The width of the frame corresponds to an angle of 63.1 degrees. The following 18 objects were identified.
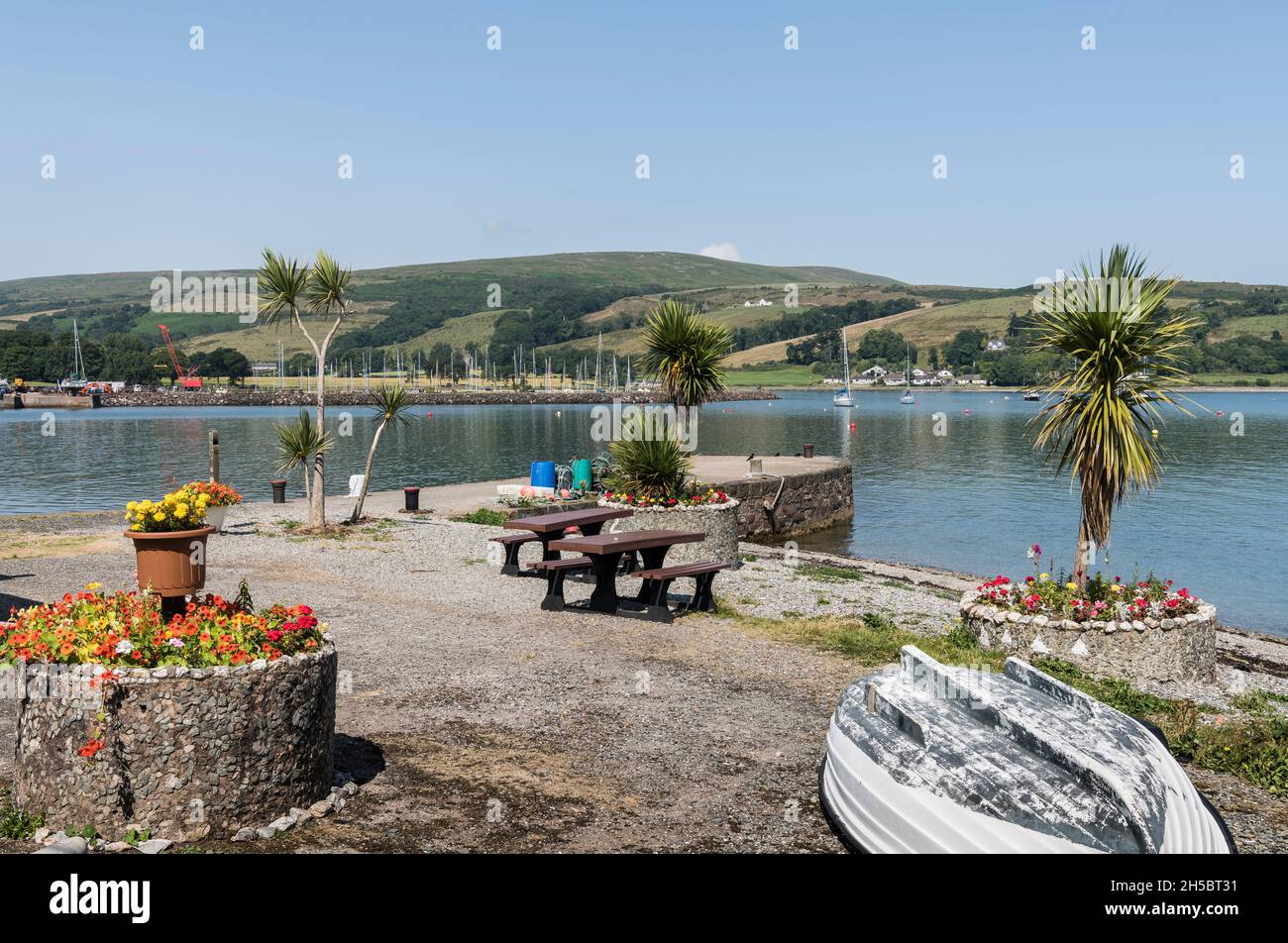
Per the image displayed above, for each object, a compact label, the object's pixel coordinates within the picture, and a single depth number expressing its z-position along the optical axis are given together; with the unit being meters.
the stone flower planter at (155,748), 6.46
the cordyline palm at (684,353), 23.41
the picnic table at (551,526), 16.53
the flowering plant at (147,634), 6.69
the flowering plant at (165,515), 7.87
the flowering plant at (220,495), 19.11
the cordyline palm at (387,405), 23.86
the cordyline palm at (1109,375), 12.77
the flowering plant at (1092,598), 12.57
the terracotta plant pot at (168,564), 7.64
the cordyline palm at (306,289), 22.55
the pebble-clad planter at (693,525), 20.55
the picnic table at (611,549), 14.48
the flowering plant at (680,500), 20.94
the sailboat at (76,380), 183.38
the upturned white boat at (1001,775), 5.53
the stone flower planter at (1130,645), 12.27
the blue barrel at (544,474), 27.52
